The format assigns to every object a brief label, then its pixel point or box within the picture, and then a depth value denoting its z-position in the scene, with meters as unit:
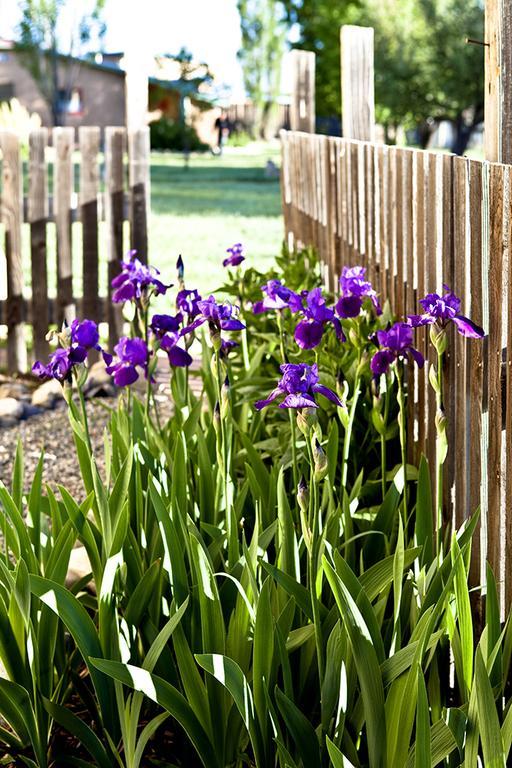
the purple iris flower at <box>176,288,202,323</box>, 2.58
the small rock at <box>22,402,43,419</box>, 5.49
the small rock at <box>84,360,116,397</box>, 5.77
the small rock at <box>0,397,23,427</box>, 5.34
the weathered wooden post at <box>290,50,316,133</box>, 7.17
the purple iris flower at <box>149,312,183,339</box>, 2.55
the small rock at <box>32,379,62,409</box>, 5.63
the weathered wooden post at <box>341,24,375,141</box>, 5.41
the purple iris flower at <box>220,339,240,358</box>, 2.39
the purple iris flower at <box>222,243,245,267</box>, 3.66
